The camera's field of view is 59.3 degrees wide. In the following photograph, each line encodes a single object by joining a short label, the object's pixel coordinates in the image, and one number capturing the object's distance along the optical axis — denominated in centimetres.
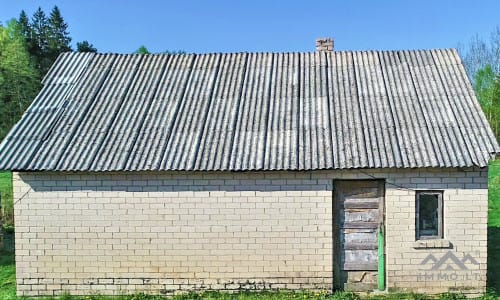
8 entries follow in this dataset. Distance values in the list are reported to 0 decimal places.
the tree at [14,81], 3950
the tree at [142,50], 5964
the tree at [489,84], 3697
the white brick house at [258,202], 782
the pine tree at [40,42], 4641
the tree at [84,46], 5040
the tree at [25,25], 4797
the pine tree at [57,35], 4878
